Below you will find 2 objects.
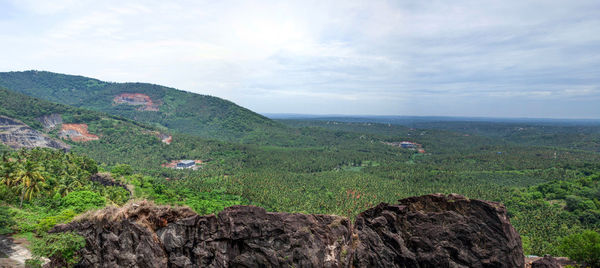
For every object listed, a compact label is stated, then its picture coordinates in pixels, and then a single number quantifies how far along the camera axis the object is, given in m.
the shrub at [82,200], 43.00
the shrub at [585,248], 34.00
